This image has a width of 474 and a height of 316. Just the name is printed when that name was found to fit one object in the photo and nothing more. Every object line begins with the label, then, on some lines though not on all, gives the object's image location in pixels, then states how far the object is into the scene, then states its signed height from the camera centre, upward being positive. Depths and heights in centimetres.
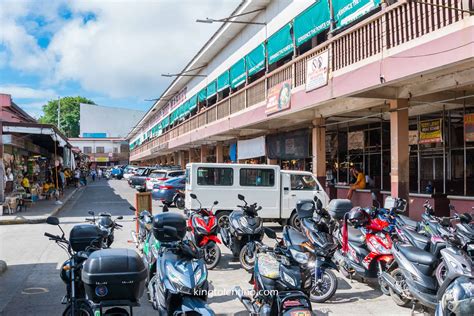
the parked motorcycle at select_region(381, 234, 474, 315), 432 -130
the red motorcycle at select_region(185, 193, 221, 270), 821 -130
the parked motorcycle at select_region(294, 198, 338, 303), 634 -132
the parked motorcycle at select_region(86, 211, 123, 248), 762 -99
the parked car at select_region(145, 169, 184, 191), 2312 -56
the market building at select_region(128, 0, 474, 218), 914 +189
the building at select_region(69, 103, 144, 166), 8456 +694
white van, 1316 -68
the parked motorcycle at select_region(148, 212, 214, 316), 448 -113
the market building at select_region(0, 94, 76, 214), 1775 +49
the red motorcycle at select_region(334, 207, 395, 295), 680 -132
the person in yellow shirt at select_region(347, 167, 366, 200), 1553 -73
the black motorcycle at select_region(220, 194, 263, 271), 805 -124
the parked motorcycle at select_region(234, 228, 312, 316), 444 -130
